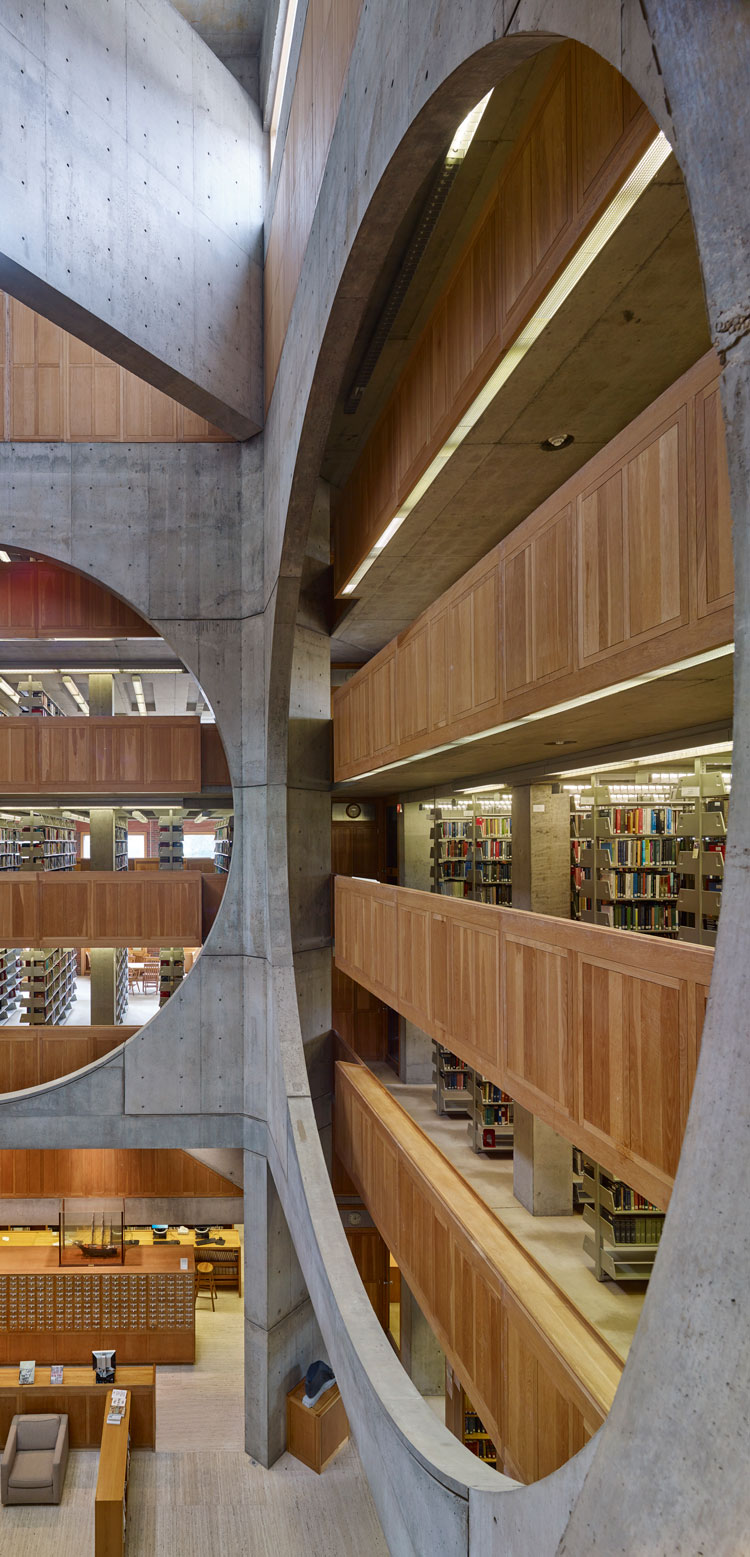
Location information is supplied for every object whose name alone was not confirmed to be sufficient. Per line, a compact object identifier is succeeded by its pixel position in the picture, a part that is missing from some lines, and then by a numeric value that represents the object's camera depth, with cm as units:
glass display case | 1203
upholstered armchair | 900
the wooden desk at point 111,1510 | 808
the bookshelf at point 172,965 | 1405
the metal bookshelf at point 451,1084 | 1027
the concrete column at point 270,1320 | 992
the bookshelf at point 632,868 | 755
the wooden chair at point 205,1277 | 1298
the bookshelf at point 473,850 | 1045
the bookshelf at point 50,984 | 1312
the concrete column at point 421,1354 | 1034
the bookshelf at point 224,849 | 1466
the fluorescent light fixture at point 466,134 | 483
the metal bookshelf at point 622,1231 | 606
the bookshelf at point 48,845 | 1378
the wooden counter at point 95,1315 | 1135
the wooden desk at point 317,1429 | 978
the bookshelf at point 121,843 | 1510
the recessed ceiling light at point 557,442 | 618
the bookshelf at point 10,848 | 1738
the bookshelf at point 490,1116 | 895
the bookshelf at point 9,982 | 1769
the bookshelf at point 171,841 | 1315
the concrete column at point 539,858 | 772
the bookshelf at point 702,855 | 652
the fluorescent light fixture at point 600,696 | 325
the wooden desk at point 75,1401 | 1007
